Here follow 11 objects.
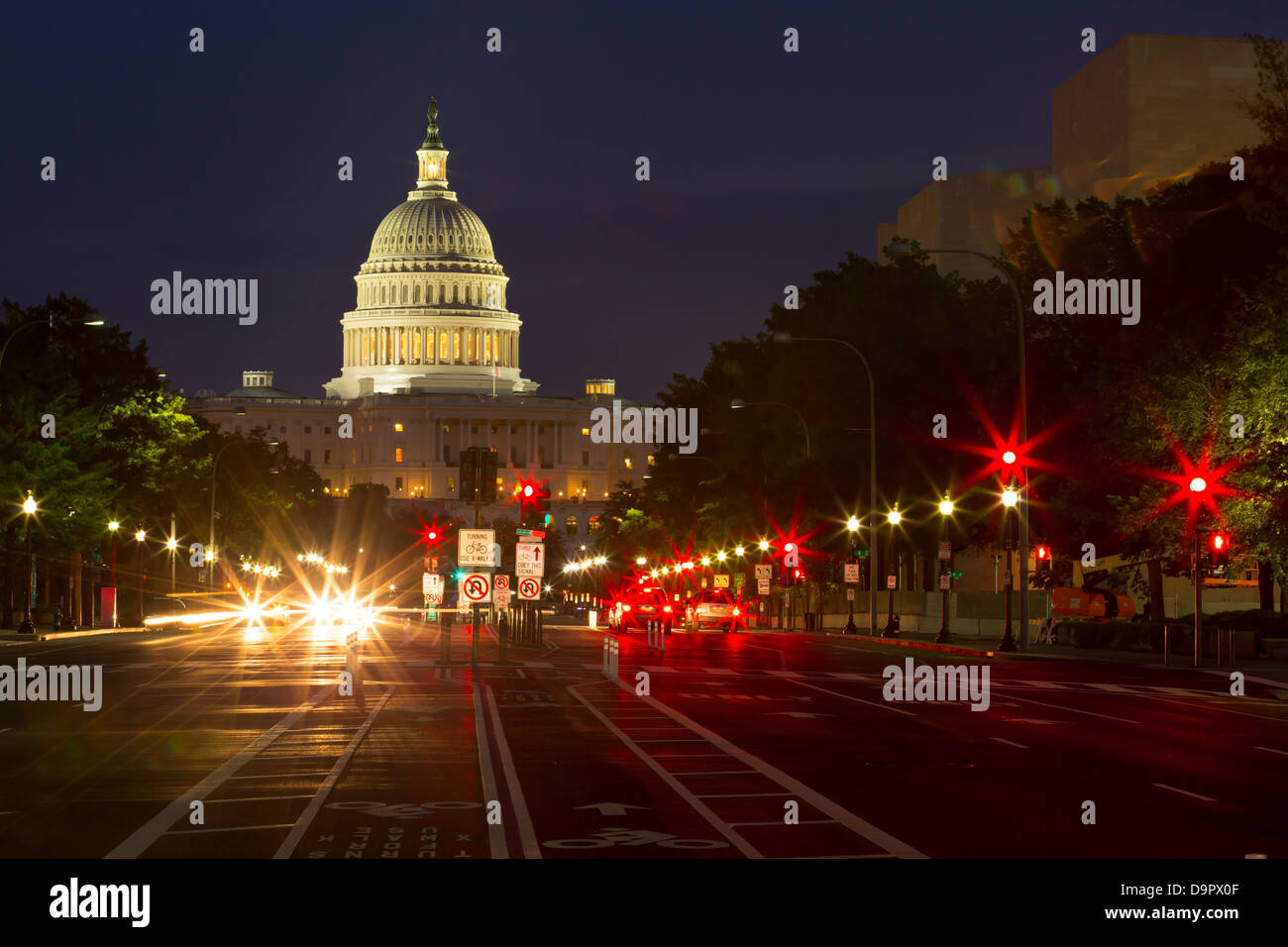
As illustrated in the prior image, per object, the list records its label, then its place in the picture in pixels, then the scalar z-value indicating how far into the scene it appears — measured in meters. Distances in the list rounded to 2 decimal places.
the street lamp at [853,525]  78.00
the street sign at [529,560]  46.41
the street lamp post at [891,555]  67.11
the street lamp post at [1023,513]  52.03
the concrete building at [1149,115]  94.25
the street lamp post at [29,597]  64.25
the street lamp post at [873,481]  69.15
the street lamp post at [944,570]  59.96
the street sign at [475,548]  41.47
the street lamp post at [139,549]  88.61
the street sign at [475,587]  40.78
